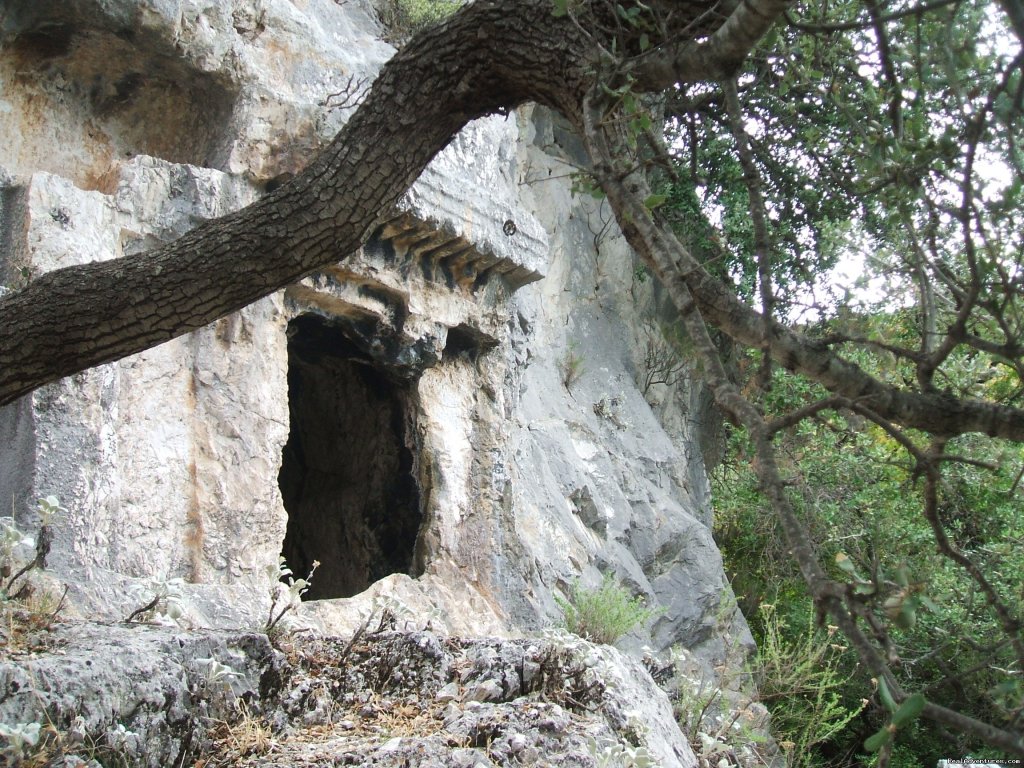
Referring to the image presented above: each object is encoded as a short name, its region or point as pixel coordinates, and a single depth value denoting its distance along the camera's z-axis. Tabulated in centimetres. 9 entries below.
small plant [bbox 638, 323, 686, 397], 1048
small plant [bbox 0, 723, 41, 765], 285
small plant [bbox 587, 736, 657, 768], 355
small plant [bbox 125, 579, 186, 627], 396
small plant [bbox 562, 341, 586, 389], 931
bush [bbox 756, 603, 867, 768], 771
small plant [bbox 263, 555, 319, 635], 421
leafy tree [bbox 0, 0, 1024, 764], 198
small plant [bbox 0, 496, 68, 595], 374
